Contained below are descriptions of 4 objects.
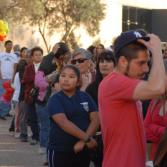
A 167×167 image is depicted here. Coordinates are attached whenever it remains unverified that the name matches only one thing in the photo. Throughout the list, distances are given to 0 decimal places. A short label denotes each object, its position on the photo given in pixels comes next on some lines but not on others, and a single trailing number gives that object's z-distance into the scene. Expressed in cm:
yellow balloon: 2724
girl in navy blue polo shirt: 778
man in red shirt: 568
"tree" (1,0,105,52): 4552
